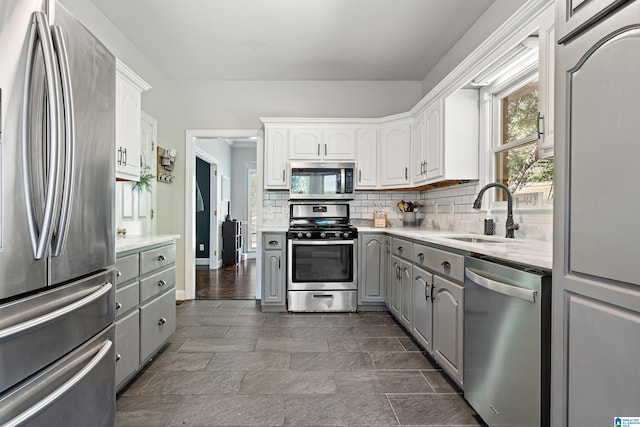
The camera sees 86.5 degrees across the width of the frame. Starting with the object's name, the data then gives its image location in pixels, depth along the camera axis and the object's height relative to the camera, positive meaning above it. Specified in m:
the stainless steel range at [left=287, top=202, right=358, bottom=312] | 3.67 -0.62
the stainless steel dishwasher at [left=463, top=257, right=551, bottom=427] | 1.22 -0.54
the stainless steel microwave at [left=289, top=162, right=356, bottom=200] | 3.97 +0.37
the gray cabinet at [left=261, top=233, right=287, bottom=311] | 3.70 -0.67
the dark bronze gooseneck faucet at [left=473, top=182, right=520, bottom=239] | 2.29 +0.02
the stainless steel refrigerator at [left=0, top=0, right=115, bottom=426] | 0.92 -0.02
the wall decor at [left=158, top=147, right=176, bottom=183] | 3.94 +0.56
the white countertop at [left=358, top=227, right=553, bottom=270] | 1.30 -0.18
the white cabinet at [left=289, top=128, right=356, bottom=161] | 3.96 +0.80
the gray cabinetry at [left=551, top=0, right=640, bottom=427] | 0.87 -0.03
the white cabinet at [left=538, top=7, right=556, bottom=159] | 1.66 +0.64
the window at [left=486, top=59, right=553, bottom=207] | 2.29 +0.53
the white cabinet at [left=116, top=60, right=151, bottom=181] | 2.35 +0.65
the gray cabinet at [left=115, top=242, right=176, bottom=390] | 1.93 -0.62
